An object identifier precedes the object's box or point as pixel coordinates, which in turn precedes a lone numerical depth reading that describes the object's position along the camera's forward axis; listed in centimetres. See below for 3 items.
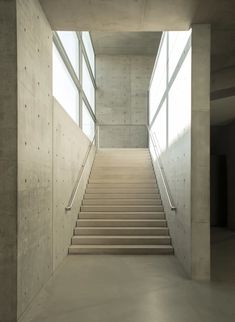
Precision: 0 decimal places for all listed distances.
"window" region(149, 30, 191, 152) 498
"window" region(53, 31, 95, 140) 576
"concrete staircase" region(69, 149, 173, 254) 617
